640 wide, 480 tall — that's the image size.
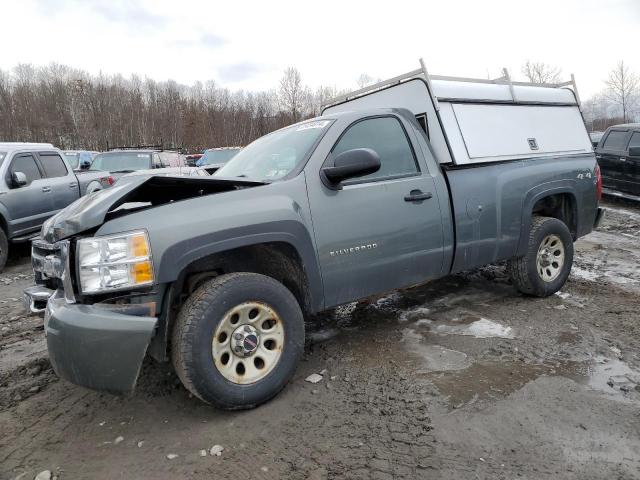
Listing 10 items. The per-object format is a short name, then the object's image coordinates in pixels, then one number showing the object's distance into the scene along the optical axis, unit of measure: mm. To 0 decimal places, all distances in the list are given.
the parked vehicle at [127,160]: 11508
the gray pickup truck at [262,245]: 2402
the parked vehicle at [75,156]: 18984
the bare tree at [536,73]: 55188
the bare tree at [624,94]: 54619
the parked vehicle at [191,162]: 17156
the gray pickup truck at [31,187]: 7057
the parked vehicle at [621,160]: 10141
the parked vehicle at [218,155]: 16219
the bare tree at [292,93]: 56969
